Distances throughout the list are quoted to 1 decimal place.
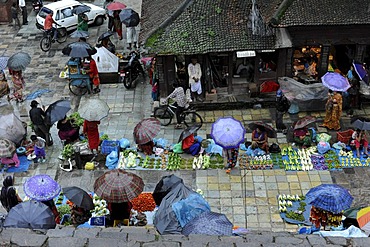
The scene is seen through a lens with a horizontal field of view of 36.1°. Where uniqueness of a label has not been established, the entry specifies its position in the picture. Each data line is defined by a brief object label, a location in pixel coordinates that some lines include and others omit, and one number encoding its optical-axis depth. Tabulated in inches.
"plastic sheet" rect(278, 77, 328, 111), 818.8
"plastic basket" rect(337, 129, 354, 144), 745.6
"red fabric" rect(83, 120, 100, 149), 724.7
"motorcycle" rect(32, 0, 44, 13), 1189.1
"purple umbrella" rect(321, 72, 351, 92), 749.3
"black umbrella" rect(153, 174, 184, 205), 586.2
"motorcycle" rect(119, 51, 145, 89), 897.0
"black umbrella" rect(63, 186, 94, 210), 559.5
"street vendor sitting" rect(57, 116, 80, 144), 753.6
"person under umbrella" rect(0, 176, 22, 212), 583.2
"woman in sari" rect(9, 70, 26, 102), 874.1
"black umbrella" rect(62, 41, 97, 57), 858.8
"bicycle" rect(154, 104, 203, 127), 800.3
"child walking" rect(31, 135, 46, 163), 733.9
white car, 1078.4
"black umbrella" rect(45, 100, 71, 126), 735.7
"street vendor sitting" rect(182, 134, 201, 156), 729.6
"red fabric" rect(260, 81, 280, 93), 844.6
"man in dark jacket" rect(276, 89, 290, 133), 768.9
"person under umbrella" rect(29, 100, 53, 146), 745.0
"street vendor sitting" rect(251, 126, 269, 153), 720.3
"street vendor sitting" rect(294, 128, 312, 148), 746.2
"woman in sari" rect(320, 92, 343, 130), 764.6
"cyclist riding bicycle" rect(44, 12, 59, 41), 1044.5
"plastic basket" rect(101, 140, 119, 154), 743.1
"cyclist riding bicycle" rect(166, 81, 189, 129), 773.9
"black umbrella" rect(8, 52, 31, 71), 845.8
